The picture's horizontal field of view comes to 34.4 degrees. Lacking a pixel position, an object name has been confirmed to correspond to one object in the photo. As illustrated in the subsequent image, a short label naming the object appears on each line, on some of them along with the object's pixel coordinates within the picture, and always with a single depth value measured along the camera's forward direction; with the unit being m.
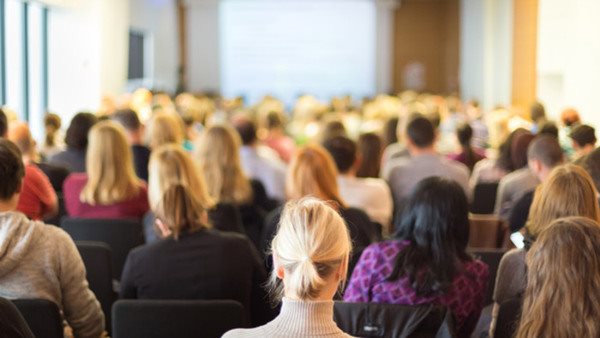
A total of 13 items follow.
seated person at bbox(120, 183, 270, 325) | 4.00
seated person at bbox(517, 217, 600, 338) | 2.80
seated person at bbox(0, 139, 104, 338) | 3.52
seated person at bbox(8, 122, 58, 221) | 5.21
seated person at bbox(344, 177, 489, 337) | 3.66
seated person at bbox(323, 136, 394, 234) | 6.22
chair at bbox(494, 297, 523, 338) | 3.31
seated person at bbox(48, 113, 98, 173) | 7.51
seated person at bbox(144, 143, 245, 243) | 5.36
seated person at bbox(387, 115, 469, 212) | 7.23
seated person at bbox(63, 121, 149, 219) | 5.90
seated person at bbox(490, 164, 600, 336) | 3.83
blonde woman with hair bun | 2.46
